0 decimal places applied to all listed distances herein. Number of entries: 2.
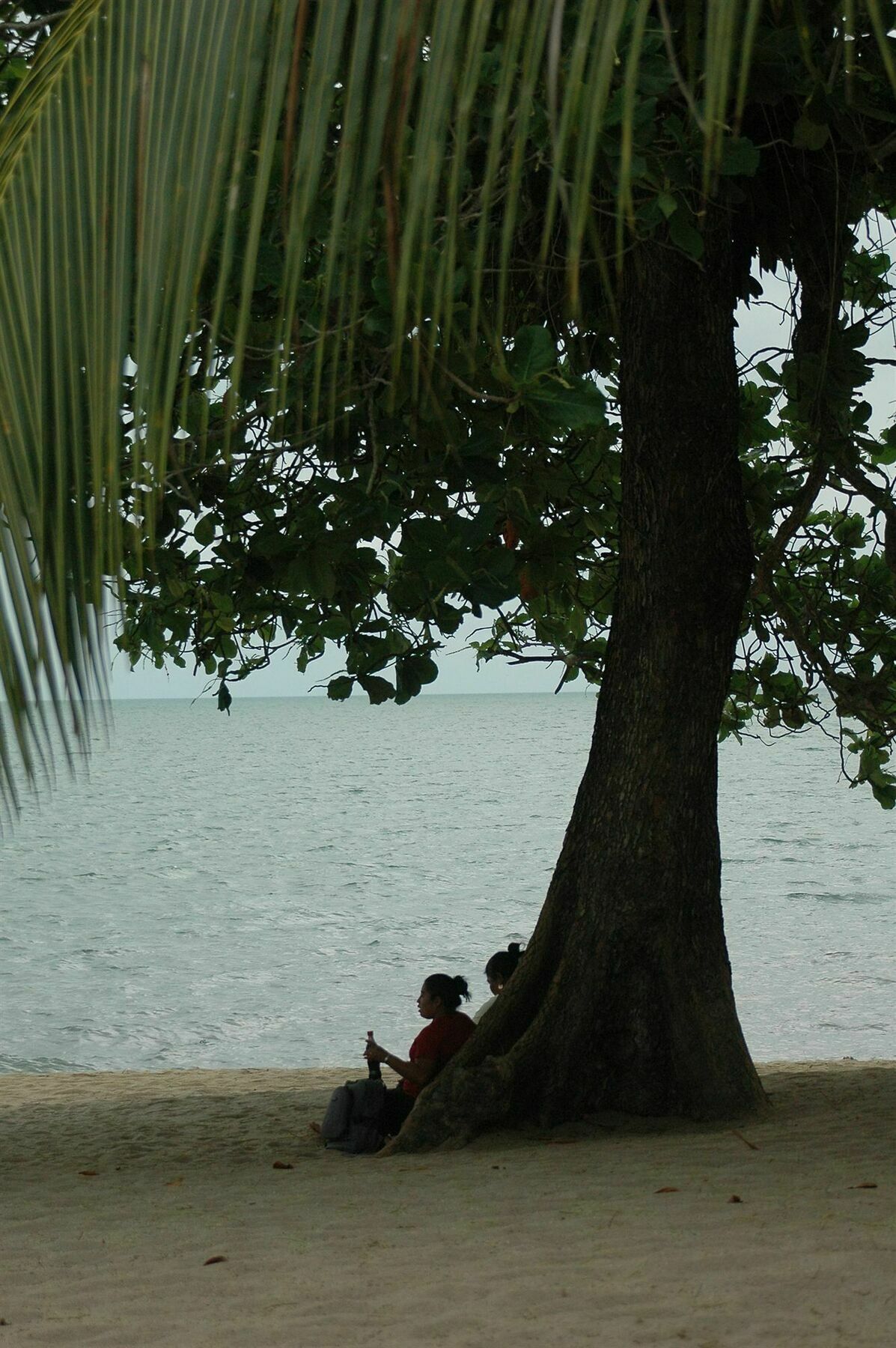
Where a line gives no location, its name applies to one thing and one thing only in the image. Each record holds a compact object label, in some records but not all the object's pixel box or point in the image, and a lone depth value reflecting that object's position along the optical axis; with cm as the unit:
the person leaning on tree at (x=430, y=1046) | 1451
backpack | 1432
